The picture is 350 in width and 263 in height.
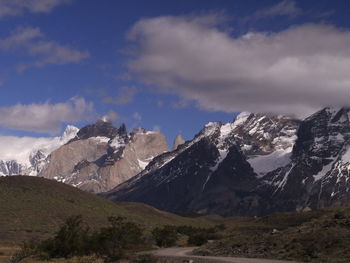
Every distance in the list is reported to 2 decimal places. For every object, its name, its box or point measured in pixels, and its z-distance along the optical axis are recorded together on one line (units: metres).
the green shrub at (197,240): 128.50
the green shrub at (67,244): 84.88
